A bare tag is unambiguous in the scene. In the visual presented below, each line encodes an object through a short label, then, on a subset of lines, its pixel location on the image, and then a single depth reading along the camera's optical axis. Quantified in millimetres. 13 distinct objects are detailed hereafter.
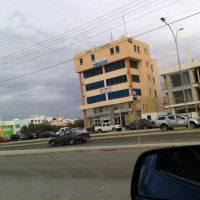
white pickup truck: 59688
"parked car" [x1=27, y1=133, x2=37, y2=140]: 74638
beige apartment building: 74125
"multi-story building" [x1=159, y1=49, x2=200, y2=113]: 60000
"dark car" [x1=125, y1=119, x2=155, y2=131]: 50325
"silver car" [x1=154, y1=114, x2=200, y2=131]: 35984
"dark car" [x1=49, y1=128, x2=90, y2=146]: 33406
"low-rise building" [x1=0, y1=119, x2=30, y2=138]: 106912
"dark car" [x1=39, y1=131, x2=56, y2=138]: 68312
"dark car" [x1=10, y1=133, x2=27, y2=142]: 73375
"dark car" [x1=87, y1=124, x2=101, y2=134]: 64188
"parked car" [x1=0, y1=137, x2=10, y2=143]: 75625
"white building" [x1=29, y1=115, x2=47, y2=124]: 173138
